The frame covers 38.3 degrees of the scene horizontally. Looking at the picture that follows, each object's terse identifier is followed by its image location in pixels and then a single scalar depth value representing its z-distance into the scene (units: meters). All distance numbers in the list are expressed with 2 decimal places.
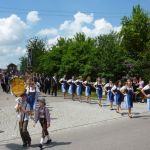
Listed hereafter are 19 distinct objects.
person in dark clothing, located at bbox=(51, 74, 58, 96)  16.28
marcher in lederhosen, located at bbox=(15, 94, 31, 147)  6.24
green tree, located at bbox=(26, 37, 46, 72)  31.60
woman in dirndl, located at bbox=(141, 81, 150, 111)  9.67
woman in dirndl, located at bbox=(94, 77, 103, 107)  12.48
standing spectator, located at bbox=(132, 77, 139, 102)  14.63
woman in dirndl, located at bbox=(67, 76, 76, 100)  14.29
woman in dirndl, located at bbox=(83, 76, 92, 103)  13.34
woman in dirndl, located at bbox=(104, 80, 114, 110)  11.51
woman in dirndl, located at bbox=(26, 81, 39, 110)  6.91
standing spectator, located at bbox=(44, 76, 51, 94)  17.51
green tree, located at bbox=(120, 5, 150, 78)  25.16
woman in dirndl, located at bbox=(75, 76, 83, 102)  13.91
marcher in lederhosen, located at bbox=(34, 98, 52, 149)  6.43
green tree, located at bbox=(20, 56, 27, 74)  39.03
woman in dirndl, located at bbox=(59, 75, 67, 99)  14.99
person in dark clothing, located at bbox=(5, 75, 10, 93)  19.25
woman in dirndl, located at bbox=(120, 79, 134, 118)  10.04
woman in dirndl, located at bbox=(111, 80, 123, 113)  10.70
